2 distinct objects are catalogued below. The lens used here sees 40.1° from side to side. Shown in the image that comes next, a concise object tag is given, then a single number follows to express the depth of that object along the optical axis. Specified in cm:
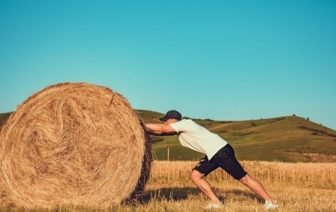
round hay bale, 803
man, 789
